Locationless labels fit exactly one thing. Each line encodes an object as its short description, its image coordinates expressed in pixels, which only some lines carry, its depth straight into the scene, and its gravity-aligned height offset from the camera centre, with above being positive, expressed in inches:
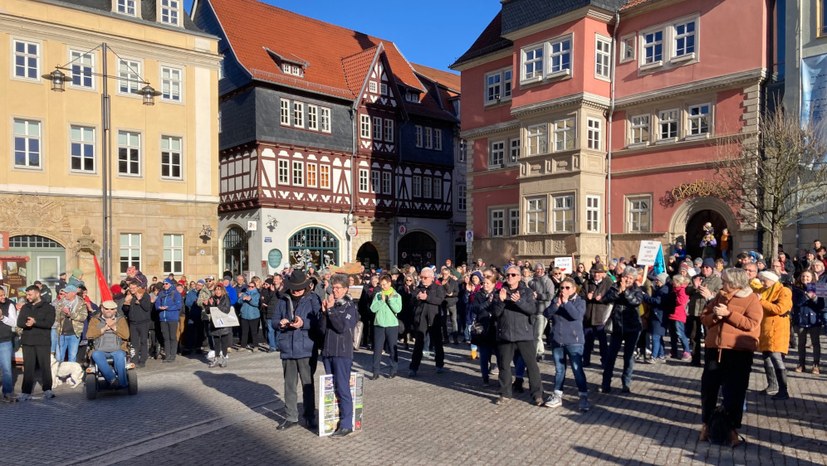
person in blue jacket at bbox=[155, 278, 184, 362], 560.1 -73.3
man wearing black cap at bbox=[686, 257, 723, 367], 486.3 -54.3
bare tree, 744.3 +58.7
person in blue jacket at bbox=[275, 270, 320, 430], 329.7 -56.0
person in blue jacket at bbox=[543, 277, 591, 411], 362.6 -57.7
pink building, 906.1 +165.6
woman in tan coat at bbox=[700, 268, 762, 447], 281.1 -49.8
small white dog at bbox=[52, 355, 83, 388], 460.4 -100.7
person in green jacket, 467.2 -67.1
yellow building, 914.7 +127.4
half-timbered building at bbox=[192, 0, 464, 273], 1337.4 +169.7
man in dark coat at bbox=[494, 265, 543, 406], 369.4 -56.6
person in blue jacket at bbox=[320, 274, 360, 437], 316.5 -55.5
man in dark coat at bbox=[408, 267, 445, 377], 475.2 -66.9
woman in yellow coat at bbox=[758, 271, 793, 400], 330.3 -54.8
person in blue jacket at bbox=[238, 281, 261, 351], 630.5 -82.1
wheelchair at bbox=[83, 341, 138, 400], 407.5 -95.1
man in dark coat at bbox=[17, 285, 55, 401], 414.3 -68.9
